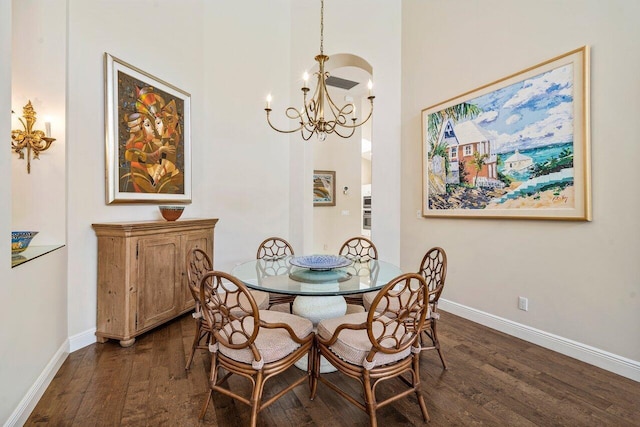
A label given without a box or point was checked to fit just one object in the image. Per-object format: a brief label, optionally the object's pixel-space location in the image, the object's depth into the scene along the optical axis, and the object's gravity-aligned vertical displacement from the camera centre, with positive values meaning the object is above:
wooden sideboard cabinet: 2.55 -0.58
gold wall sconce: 2.16 +0.55
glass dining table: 1.85 -0.46
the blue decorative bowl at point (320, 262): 2.20 -0.38
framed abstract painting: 2.76 +0.78
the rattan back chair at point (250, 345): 1.51 -0.72
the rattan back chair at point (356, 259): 2.80 -0.47
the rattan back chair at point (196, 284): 1.99 -0.50
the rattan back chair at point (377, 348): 1.50 -0.73
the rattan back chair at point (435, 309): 2.10 -0.69
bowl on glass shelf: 1.92 -0.19
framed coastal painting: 2.35 +0.62
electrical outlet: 2.71 -0.82
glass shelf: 1.74 -0.27
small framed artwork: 6.41 +0.55
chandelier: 2.45 +0.90
